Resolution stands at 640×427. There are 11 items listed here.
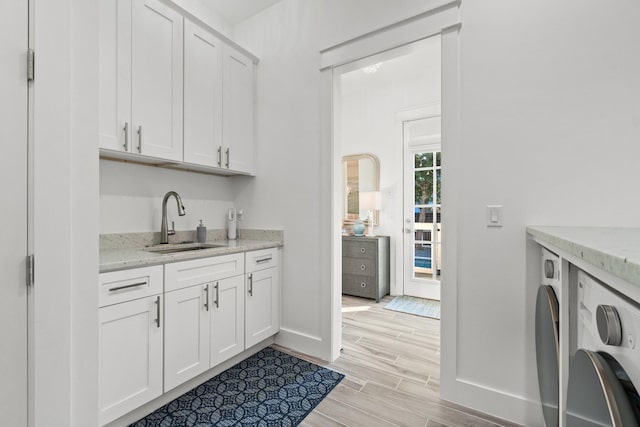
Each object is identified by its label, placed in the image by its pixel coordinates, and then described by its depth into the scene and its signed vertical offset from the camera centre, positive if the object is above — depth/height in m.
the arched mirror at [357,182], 4.07 +0.45
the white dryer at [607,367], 0.46 -0.29
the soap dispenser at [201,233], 2.27 -0.17
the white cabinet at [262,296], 2.09 -0.65
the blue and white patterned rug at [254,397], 1.49 -1.09
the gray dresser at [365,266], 3.60 -0.69
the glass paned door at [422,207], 3.69 +0.07
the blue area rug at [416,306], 3.15 -1.11
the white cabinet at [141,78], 1.62 +0.83
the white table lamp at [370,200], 3.89 +0.17
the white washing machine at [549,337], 1.02 -0.48
